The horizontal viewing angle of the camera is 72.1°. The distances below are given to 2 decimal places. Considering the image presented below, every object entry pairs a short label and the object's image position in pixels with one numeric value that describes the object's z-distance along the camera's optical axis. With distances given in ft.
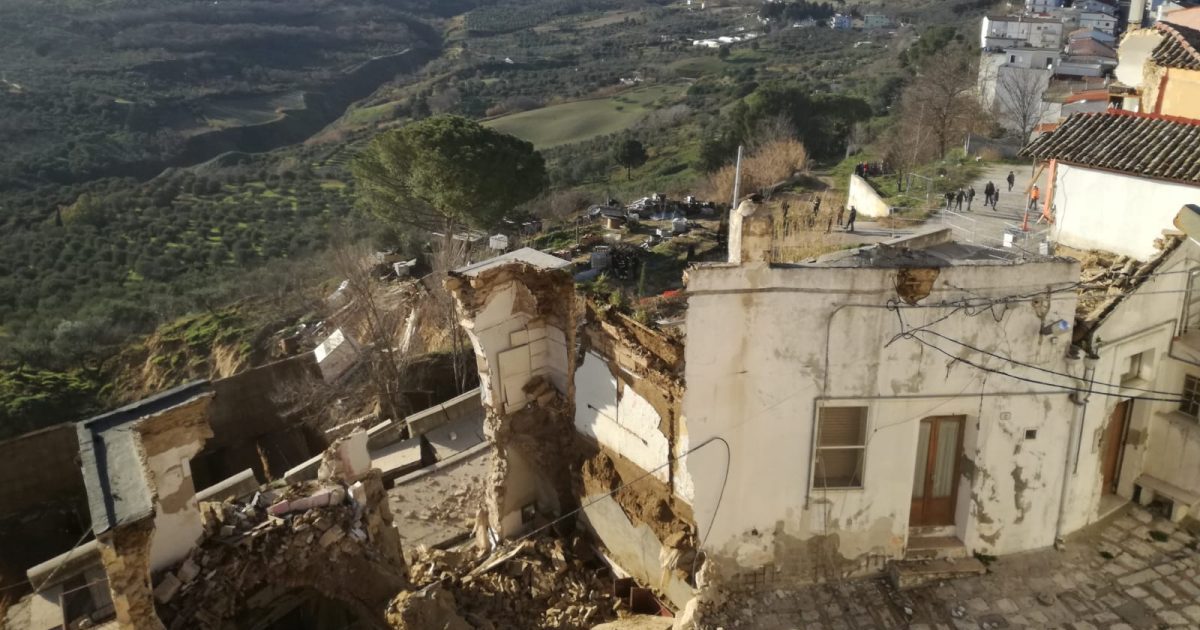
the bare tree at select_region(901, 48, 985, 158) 147.84
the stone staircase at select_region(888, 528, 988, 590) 34.24
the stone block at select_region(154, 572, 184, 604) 34.86
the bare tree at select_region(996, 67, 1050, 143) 152.15
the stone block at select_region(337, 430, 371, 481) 43.04
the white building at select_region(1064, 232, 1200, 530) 35.04
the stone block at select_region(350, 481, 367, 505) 41.81
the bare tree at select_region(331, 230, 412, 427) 78.54
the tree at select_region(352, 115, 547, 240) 111.24
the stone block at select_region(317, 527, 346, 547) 40.34
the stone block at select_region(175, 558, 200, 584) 36.06
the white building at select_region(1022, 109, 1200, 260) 46.39
